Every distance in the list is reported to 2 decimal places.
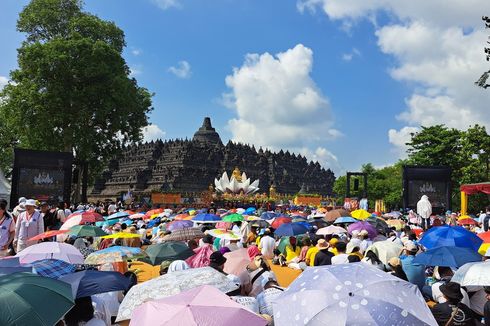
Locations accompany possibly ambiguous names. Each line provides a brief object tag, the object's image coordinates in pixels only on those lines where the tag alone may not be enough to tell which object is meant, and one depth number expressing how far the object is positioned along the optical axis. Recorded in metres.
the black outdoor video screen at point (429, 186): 27.17
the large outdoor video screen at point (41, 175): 23.06
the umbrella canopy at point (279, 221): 14.39
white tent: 22.76
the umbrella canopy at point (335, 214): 16.50
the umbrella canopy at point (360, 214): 15.66
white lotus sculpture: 48.16
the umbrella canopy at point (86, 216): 12.26
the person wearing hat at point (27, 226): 8.48
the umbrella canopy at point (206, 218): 14.62
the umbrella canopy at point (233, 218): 14.53
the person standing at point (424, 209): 16.62
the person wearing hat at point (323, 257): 8.02
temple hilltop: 59.33
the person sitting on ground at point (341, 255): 7.73
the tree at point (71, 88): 27.30
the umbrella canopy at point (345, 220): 13.49
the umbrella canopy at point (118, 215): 16.12
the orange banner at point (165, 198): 33.69
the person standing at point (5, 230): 7.71
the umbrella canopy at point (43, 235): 8.21
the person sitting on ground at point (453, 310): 4.68
